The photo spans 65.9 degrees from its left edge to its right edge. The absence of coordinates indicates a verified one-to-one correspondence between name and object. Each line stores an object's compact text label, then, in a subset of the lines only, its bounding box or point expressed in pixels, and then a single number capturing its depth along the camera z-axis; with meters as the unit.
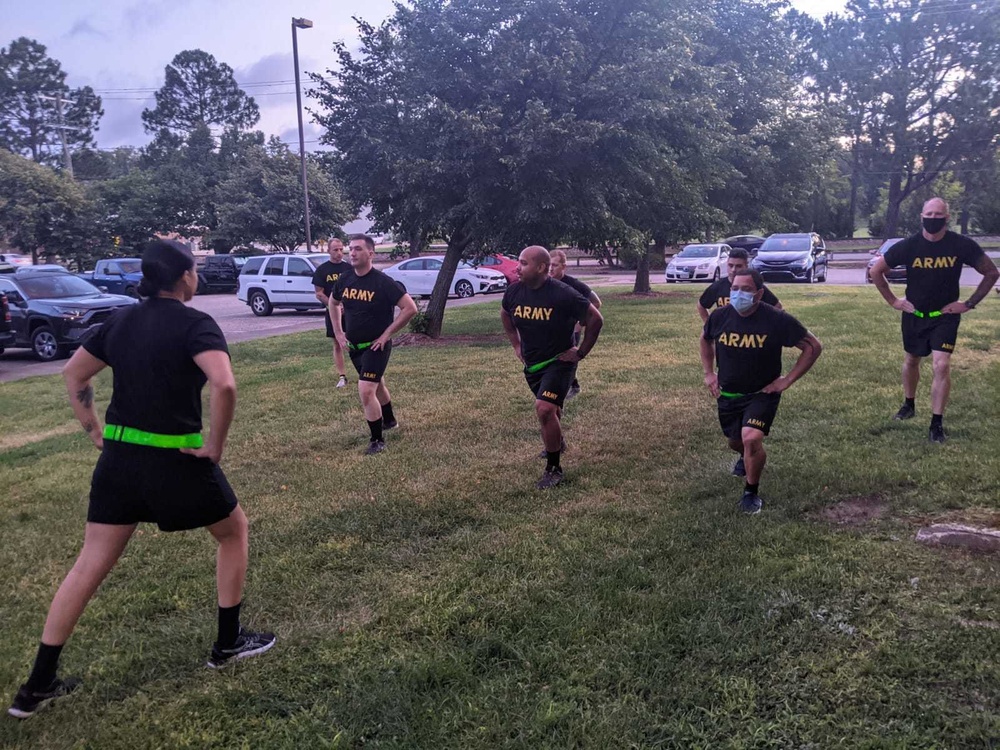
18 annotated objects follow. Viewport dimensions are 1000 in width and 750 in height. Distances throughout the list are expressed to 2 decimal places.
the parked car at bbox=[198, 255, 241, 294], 32.47
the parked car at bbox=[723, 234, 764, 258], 35.38
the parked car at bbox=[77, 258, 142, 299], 26.32
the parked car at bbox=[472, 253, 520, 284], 28.33
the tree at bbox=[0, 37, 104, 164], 72.38
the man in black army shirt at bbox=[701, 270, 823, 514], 4.74
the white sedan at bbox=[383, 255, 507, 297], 25.80
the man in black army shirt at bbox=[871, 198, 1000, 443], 6.23
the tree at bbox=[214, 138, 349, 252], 39.91
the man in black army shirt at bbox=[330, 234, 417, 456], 6.79
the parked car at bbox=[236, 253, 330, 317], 21.58
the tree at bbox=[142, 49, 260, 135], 73.56
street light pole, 26.80
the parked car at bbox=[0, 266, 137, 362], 14.51
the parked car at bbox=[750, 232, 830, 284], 26.83
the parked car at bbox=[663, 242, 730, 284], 28.06
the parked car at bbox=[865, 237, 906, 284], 23.73
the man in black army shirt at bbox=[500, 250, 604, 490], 5.64
